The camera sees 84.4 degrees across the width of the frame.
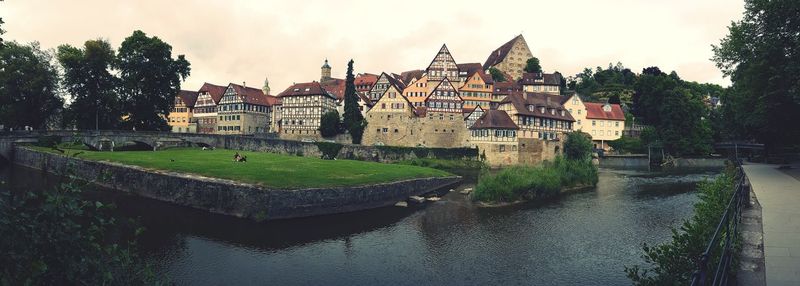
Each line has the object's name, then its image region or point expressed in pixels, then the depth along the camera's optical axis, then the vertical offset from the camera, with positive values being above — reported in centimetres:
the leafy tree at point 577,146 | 7531 +26
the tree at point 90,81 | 6197 +893
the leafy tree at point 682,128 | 8488 +406
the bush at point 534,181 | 4266 -358
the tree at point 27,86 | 5956 +781
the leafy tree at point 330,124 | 8494 +411
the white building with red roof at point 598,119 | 9669 +632
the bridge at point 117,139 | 5647 +66
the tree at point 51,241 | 722 -173
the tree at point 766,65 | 2692 +571
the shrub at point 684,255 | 1309 -324
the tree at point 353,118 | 8369 +532
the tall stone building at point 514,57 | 12988 +2663
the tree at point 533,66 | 12838 +2362
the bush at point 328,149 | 7188 -62
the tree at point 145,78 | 6681 +1015
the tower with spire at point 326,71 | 12150 +2035
